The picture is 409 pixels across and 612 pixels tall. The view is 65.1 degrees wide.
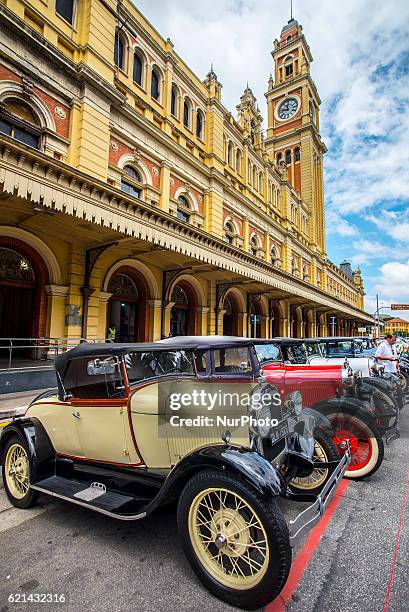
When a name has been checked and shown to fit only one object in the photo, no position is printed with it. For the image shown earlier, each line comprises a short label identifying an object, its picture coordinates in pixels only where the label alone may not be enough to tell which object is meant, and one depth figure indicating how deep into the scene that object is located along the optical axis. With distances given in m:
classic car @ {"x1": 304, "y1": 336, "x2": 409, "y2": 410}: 5.99
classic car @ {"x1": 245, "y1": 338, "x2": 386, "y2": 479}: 4.11
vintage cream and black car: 2.17
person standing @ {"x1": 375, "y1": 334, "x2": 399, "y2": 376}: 7.46
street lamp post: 41.08
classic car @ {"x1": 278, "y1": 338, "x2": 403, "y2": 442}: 4.75
